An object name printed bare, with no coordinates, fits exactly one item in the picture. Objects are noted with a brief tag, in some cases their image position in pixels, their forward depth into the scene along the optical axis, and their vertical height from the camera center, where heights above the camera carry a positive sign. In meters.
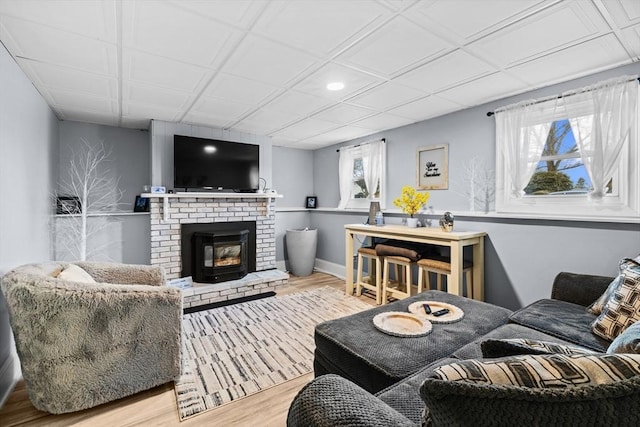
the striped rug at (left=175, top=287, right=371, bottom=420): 2.00 -1.15
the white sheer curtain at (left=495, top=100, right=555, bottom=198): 2.74 +0.68
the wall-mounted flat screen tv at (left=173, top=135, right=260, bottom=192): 3.79 +0.65
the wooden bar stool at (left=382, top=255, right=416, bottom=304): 3.36 -0.83
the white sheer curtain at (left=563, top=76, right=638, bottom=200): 2.22 +0.68
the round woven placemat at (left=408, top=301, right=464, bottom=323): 1.81 -0.64
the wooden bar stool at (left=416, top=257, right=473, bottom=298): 3.01 -0.58
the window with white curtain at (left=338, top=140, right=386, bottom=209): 4.33 +0.59
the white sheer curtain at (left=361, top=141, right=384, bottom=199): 4.33 +0.69
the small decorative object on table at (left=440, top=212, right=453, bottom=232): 3.17 -0.11
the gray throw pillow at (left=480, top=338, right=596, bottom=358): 0.78 -0.37
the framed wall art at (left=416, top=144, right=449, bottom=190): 3.50 +0.54
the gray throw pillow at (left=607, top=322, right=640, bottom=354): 0.95 -0.44
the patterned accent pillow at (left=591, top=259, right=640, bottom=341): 1.55 -0.52
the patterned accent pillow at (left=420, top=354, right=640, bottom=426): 0.50 -0.32
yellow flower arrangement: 3.58 +0.14
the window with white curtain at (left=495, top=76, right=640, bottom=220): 2.24 +0.48
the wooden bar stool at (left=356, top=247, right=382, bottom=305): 3.70 -0.84
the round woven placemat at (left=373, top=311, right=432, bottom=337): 1.62 -0.64
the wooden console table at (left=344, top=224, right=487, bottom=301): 2.87 -0.30
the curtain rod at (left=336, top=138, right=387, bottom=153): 4.23 +1.03
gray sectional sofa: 0.50 -0.54
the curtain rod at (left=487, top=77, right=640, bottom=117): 2.54 +0.98
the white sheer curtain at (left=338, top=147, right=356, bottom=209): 4.87 +0.63
